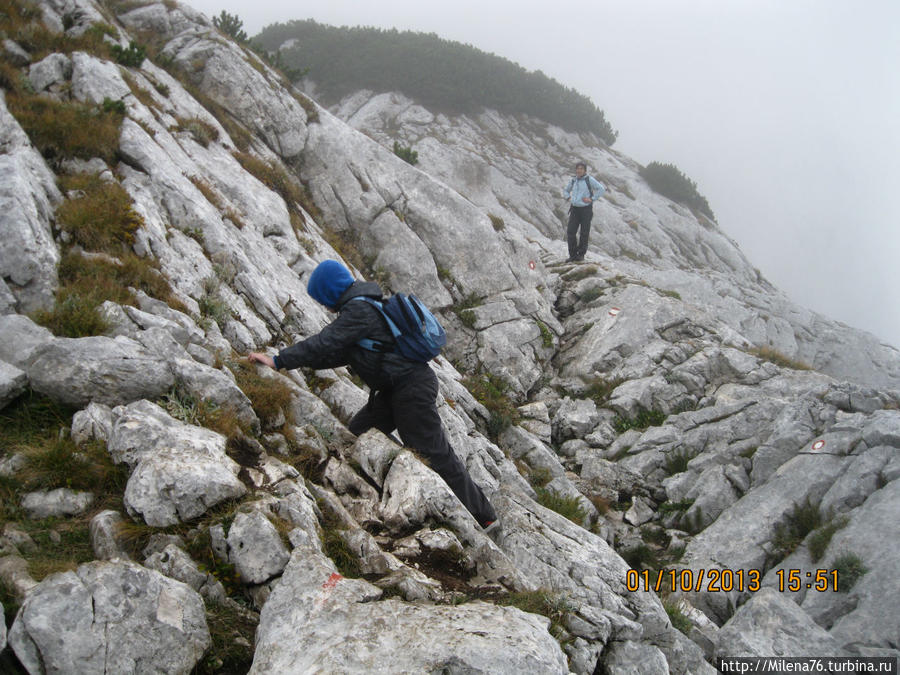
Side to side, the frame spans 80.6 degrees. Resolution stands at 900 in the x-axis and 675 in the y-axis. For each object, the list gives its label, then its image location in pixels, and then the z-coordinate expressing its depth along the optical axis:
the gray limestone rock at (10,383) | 5.17
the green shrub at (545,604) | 5.02
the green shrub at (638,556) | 11.16
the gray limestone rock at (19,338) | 5.65
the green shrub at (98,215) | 7.81
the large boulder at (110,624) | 3.35
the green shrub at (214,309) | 8.42
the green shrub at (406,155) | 22.05
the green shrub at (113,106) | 10.66
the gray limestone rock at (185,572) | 4.24
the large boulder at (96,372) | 5.38
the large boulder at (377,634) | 3.66
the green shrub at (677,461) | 13.49
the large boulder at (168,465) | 4.61
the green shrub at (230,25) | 21.36
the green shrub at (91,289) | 6.27
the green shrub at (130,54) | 13.58
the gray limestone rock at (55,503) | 4.50
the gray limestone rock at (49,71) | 10.83
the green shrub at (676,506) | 12.30
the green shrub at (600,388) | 16.33
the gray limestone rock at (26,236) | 6.63
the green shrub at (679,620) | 8.04
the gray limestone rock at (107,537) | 4.24
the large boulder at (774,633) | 7.85
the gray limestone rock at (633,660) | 5.58
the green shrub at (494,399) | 13.42
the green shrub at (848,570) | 9.06
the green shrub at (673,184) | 38.66
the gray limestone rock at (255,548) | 4.48
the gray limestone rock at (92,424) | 5.16
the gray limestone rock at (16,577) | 3.64
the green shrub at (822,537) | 9.84
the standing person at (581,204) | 20.56
